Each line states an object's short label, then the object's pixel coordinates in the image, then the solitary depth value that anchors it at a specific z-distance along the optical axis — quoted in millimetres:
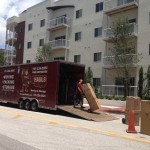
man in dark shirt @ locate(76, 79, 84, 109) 10914
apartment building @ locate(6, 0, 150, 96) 18494
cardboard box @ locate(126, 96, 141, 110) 8792
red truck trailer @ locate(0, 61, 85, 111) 10979
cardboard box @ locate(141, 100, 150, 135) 7266
